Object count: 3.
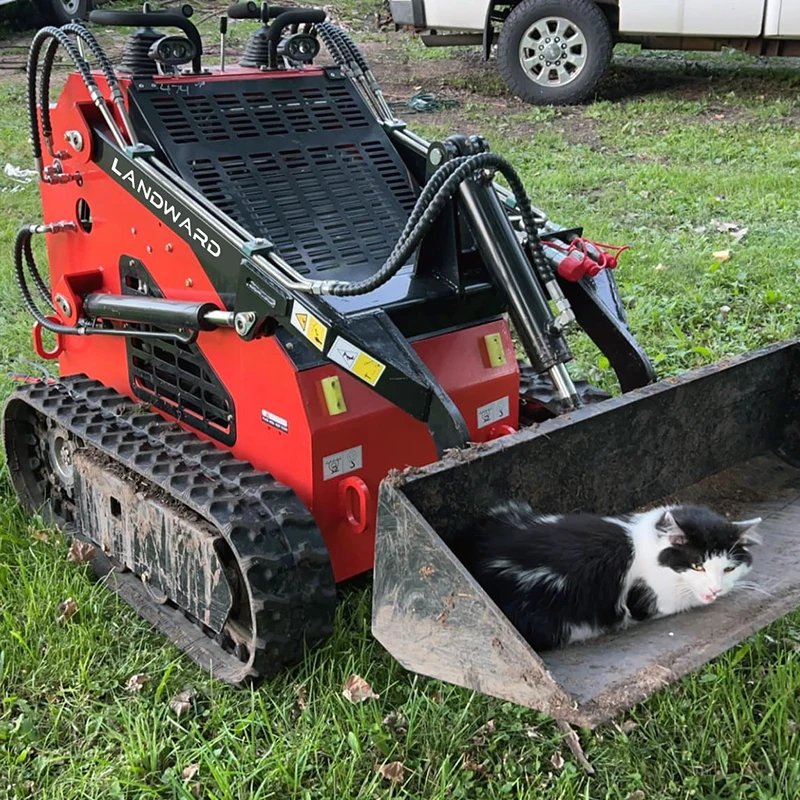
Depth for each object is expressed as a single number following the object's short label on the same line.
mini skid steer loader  2.66
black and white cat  2.58
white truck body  8.93
